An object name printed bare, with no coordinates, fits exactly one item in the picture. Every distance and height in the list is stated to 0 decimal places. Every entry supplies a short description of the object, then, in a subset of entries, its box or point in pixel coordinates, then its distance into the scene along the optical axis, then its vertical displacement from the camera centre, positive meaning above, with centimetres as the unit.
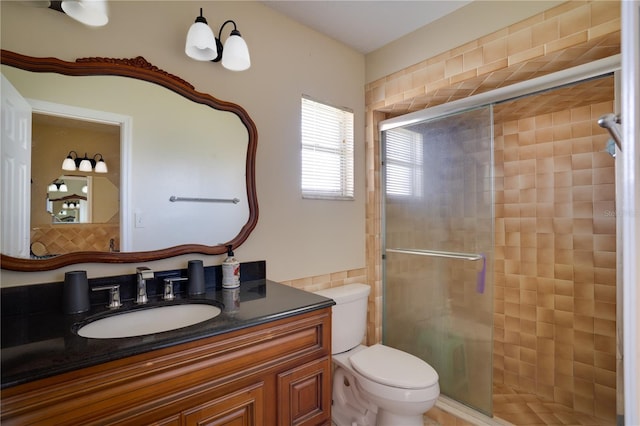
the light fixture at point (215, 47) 139 +81
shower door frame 135 +67
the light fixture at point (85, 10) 119 +82
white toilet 151 -83
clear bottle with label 153 -28
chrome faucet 131 -28
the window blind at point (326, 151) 200 +45
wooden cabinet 77 -51
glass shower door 186 -20
